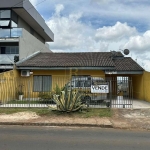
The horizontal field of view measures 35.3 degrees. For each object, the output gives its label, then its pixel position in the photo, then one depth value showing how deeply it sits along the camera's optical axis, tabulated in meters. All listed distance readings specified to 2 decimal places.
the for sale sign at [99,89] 14.36
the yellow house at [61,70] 20.97
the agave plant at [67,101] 12.45
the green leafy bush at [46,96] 17.33
